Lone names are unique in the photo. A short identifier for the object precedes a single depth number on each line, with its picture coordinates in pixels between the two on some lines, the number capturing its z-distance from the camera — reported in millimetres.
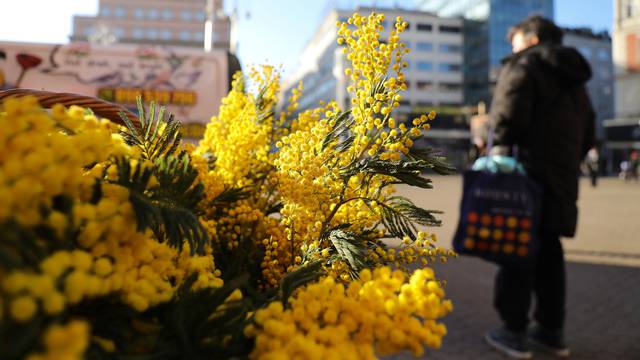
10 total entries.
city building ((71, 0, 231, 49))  68438
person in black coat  2873
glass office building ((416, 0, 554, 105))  55031
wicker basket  774
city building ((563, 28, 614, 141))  55469
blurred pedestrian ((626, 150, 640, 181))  28441
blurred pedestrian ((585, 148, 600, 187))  21297
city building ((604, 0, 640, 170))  39281
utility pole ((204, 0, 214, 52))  12828
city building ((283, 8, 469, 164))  52156
